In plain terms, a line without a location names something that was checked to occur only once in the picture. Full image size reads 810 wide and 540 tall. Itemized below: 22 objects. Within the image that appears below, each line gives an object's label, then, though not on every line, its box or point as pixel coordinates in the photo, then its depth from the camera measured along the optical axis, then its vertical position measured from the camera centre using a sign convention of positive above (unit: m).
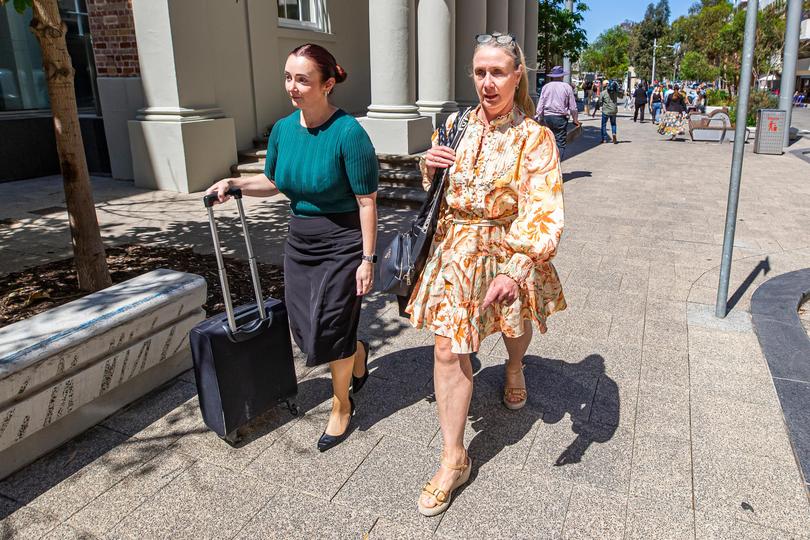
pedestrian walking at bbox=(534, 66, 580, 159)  11.31 -0.09
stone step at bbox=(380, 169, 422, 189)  9.56 -1.10
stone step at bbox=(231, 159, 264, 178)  10.16 -0.93
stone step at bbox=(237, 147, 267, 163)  10.77 -0.76
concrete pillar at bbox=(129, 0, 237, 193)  9.01 +0.13
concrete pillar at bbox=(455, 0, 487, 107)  13.32 +1.59
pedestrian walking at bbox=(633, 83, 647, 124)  26.09 -0.02
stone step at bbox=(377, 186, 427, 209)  9.02 -1.29
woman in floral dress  2.49 -0.54
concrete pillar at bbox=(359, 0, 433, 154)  9.81 +0.37
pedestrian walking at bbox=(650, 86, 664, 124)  28.97 -0.33
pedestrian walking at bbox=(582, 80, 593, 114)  33.11 +0.40
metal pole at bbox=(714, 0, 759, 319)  4.28 -0.41
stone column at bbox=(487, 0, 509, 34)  16.11 +2.18
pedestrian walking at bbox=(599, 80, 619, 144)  17.23 -0.15
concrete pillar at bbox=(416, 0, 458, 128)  10.98 +0.79
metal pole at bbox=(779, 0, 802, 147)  15.85 +0.81
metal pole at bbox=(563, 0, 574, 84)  25.75 +3.72
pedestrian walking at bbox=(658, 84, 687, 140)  19.61 -0.54
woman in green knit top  2.85 -0.45
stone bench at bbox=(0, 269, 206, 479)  2.87 -1.20
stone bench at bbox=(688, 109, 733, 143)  18.72 -0.95
